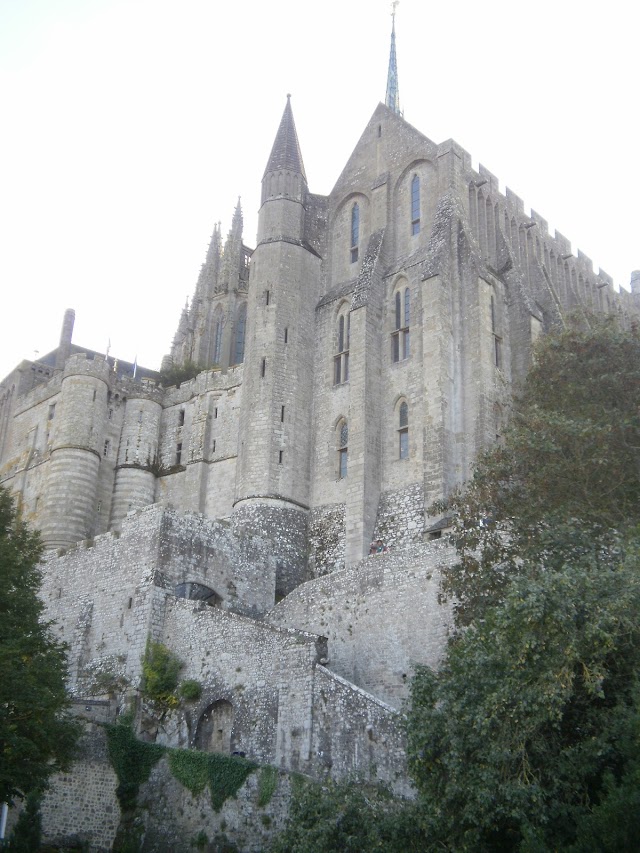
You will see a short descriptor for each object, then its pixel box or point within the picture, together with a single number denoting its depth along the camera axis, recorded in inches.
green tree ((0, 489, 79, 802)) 832.3
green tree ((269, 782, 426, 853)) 665.6
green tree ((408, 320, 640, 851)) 615.5
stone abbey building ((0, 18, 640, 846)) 1079.0
